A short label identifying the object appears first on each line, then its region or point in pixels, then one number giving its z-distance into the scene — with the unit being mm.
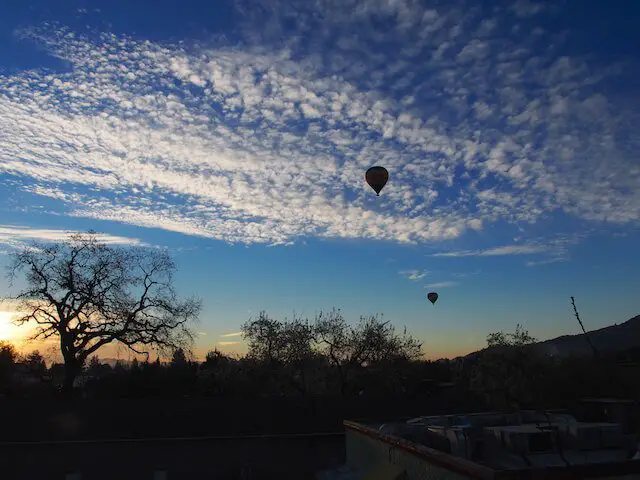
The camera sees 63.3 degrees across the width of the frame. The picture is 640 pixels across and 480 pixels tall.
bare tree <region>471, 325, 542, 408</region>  33156
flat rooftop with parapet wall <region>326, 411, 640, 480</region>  6402
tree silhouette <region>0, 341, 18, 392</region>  47994
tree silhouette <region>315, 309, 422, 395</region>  43000
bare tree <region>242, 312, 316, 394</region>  44406
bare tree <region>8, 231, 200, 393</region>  34500
